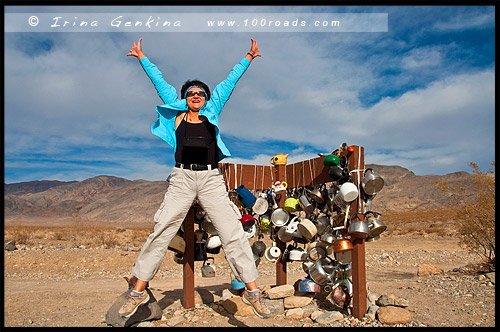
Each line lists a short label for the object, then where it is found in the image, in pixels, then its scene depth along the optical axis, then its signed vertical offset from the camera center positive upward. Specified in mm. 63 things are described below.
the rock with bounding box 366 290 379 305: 4811 -1479
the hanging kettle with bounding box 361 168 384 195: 4535 -122
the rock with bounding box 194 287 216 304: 5123 -1549
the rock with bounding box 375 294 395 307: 4612 -1422
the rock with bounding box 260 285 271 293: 5450 -1539
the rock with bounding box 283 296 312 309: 4836 -1504
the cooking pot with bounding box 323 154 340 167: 4789 +132
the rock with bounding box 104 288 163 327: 4262 -1487
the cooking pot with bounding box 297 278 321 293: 4883 -1344
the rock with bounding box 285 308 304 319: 4617 -1567
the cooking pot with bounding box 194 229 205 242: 5285 -808
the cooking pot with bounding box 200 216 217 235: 5164 -676
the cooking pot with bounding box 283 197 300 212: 5430 -431
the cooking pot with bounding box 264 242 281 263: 5586 -1093
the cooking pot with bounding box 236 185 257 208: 5512 -335
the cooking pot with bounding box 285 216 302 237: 5324 -721
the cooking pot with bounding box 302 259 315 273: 5266 -1160
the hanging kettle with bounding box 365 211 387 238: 4555 -585
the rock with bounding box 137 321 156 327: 4293 -1567
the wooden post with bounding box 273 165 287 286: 5664 -1255
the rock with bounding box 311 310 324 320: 4528 -1544
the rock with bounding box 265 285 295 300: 5023 -1449
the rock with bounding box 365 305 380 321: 4401 -1496
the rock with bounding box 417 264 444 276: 7938 -1860
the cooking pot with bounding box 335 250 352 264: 4699 -962
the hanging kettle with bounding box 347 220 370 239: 4383 -605
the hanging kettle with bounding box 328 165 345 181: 4707 -15
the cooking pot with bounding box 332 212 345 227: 4816 -563
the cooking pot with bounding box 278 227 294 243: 5422 -828
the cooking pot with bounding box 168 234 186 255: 4776 -838
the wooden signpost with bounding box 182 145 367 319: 4465 -150
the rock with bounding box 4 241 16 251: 13217 -2396
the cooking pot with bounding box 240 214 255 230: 5336 -628
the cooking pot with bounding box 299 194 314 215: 5332 -423
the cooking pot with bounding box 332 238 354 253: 4531 -790
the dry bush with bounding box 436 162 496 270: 7766 -804
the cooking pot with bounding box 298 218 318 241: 5141 -689
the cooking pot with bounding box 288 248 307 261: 5392 -1077
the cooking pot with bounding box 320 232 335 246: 4797 -769
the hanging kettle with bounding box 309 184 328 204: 5191 -276
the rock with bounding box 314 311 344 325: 4379 -1532
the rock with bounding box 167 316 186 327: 4341 -1563
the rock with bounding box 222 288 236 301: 5195 -1542
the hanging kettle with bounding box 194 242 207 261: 5238 -1003
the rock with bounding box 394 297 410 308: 4578 -1428
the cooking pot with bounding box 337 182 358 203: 4508 -218
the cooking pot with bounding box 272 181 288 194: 5664 -209
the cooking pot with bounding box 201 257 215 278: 5344 -1265
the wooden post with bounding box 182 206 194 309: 4883 -1086
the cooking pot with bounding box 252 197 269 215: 5645 -464
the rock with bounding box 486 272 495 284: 5843 -1499
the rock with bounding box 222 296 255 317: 4719 -1548
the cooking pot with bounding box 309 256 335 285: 4773 -1133
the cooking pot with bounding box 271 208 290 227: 5484 -593
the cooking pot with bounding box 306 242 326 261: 5035 -969
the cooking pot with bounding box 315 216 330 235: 5152 -641
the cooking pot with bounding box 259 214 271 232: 5688 -698
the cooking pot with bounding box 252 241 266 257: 5594 -1029
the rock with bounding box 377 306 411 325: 4246 -1463
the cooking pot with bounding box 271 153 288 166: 5930 +176
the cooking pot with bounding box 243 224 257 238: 5416 -773
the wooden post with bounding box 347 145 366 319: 4418 -865
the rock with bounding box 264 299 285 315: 4797 -1549
